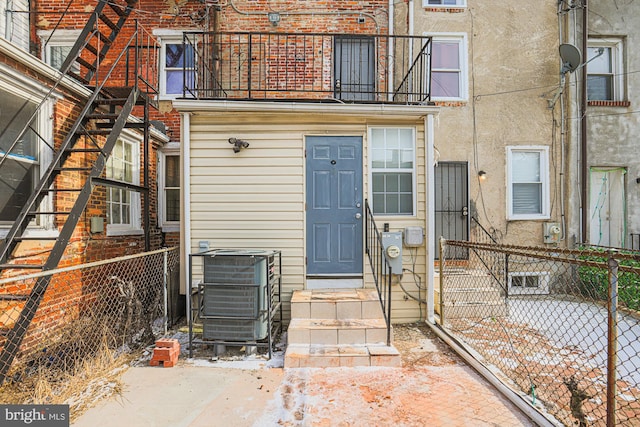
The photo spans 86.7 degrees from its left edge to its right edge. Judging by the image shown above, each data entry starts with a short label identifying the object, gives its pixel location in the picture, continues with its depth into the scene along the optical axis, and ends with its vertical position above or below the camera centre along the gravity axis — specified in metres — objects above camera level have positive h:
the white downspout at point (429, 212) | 5.15 +0.03
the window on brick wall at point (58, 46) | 7.34 +3.78
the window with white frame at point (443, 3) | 7.54 +4.73
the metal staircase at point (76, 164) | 3.33 +0.69
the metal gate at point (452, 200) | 7.20 +0.29
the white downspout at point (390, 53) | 7.44 +3.56
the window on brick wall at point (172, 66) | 7.67 +3.41
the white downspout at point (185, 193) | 5.09 +0.34
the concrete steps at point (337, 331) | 3.75 -1.41
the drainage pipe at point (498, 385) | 2.65 -1.61
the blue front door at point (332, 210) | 5.18 +0.07
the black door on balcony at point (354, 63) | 7.67 +3.45
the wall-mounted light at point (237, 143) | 5.09 +1.08
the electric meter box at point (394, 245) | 5.11 -0.47
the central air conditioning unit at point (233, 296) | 4.00 -0.96
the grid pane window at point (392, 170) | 5.30 +0.69
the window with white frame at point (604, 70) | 7.85 +3.33
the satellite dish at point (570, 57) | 7.01 +3.25
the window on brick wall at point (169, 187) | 7.35 +0.63
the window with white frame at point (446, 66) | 7.53 +3.30
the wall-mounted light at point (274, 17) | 7.43 +4.34
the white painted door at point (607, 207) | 7.72 +0.12
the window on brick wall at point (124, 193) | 5.87 +0.43
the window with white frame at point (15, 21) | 6.80 +4.03
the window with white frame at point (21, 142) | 3.92 +0.93
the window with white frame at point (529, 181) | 7.41 +0.70
